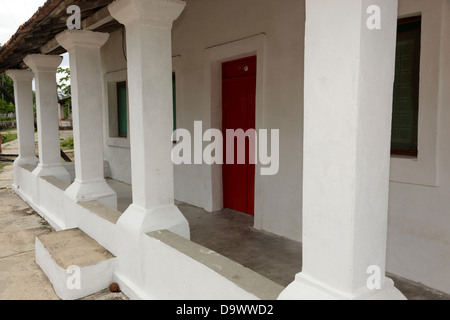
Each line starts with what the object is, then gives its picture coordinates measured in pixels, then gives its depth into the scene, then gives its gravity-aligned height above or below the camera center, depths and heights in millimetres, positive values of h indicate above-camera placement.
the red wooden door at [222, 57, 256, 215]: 5723 +12
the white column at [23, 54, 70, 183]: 6594 +103
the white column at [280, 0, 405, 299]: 1771 -145
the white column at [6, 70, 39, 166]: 8305 +134
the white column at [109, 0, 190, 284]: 3404 +8
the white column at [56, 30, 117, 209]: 4918 +58
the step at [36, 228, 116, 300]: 3691 -1494
